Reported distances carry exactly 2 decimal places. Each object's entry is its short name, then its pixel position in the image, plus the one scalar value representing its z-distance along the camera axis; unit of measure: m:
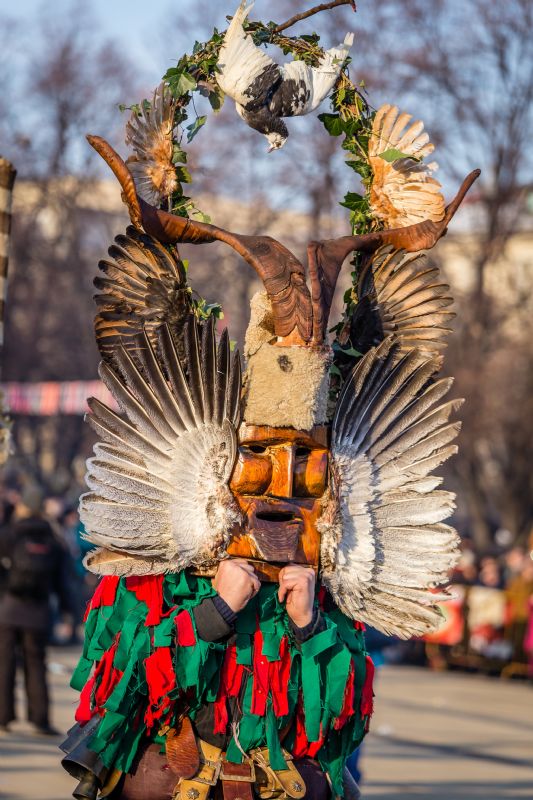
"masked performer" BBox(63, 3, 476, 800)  4.19
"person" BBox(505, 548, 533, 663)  17.47
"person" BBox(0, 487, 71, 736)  11.44
